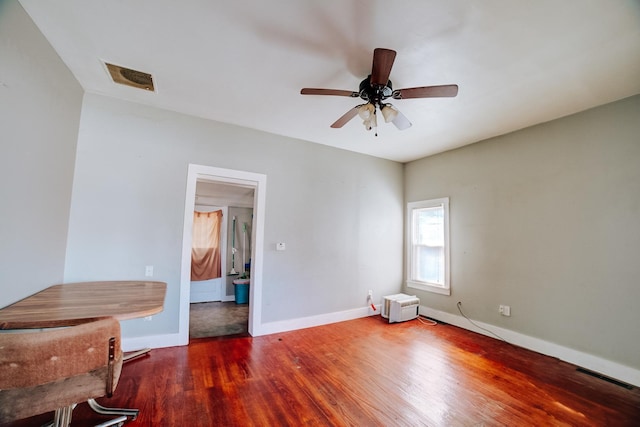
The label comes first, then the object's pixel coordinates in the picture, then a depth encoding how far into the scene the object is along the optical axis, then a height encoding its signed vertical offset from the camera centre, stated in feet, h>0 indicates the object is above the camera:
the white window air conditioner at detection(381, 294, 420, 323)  13.24 -3.74
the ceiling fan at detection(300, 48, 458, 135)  5.86 +3.70
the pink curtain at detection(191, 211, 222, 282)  18.02 -1.17
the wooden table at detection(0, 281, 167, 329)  4.50 -1.65
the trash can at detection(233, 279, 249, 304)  17.52 -4.00
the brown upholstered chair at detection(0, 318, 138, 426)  3.82 -2.23
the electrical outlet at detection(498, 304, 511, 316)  11.05 -3.06
